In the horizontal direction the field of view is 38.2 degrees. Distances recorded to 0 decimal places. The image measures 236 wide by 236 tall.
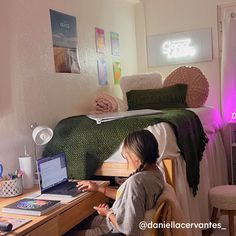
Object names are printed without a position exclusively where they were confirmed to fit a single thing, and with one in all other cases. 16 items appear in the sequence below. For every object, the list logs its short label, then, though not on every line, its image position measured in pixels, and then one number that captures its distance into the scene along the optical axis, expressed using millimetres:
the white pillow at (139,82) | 3449
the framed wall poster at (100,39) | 3400
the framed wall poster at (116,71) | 3740
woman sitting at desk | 1608
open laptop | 2012
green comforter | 2277
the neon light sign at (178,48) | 3955
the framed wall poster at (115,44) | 3715
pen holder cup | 2018
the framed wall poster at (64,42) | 2748
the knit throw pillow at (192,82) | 3396
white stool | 2555
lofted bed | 2229
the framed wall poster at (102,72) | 3422
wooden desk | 1561
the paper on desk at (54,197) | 1918
